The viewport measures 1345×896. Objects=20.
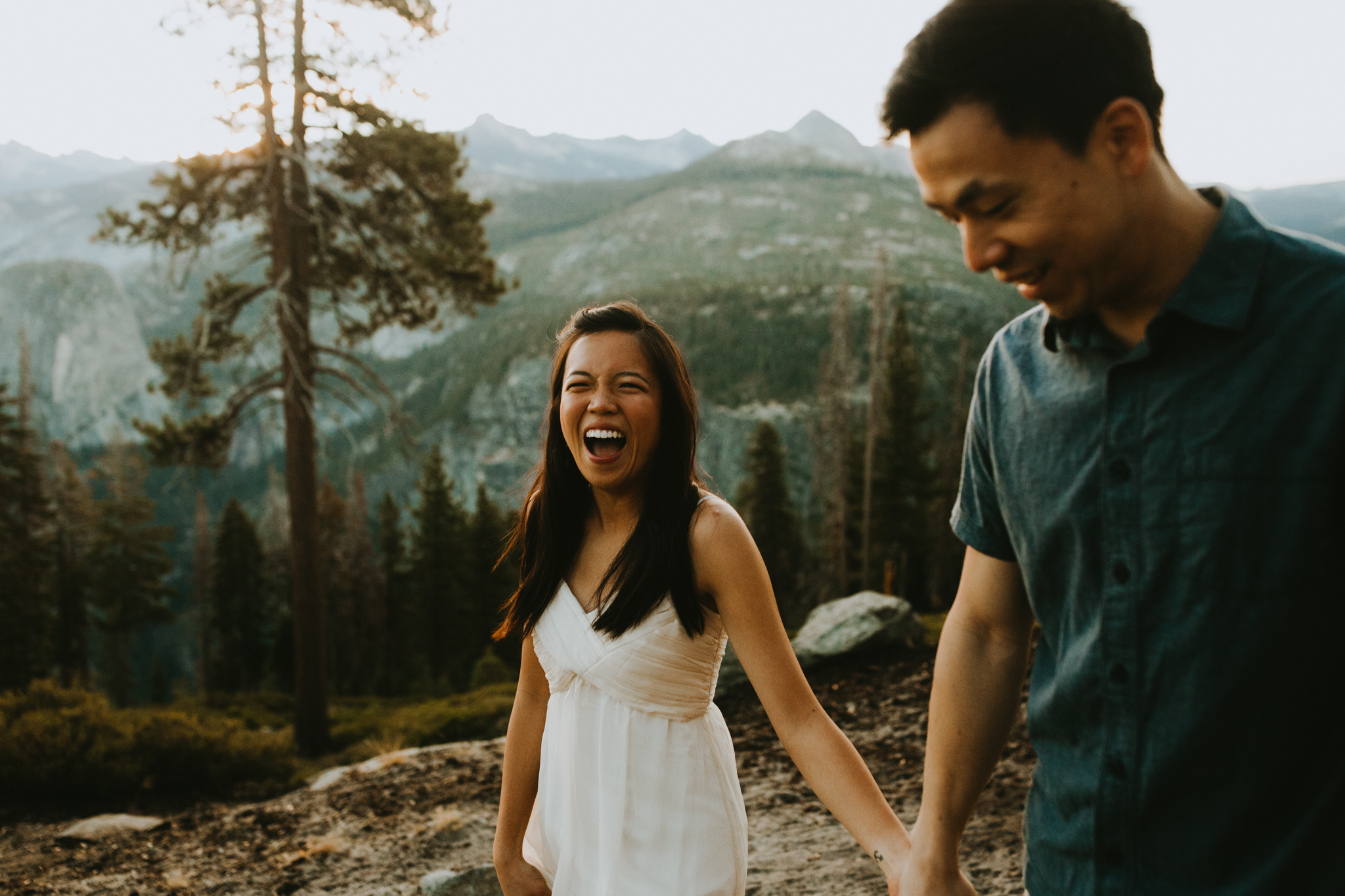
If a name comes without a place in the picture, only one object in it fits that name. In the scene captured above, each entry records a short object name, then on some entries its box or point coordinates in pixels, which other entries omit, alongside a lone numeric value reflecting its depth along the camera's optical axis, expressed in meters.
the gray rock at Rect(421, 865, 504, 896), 3.88
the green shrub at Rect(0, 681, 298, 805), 7.86
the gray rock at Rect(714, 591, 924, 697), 8.05
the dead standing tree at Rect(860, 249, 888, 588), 29.81
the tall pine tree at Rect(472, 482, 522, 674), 42.28
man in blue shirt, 1.03
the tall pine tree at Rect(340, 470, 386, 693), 46.97
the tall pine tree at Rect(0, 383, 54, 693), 24.92
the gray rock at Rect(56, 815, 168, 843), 6.18
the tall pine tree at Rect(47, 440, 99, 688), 37.53
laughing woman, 1.82
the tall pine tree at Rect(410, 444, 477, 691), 43.78
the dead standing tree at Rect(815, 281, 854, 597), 32.41
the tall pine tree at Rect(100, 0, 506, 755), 10.67
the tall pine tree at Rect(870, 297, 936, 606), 34.38
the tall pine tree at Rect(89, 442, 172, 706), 42.25
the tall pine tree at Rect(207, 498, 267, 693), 47.38
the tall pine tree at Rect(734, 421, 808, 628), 37.47
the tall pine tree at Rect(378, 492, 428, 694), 46.16
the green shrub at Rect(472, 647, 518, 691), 26.36
